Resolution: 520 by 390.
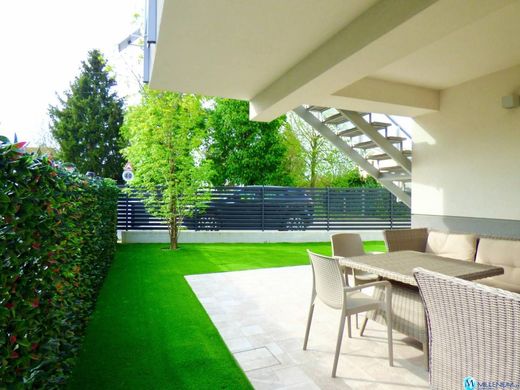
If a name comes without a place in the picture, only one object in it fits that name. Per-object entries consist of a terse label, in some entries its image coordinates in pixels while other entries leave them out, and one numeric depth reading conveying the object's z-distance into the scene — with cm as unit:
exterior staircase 607
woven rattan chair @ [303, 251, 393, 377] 263
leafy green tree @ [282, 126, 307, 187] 1639
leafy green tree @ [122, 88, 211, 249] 820
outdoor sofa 356
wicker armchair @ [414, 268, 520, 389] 148
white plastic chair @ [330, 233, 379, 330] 422
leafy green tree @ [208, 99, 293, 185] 1488
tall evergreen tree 1955
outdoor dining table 283
